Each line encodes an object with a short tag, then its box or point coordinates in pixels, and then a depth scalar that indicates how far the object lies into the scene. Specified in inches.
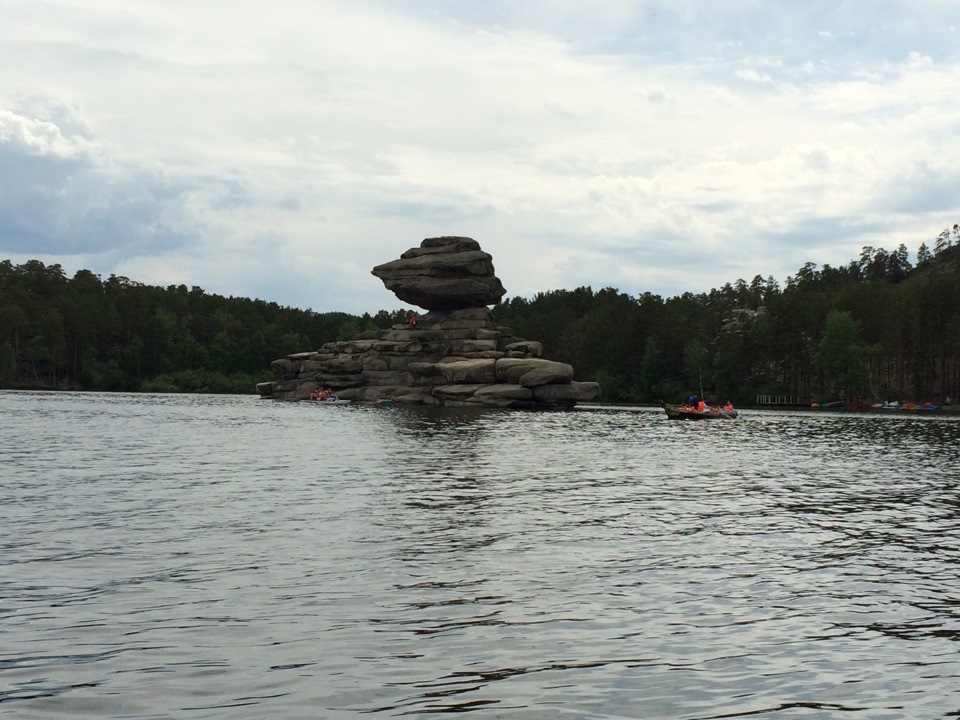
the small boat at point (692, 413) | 3686.0
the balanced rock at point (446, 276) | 4729.3
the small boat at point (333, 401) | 4726.9
